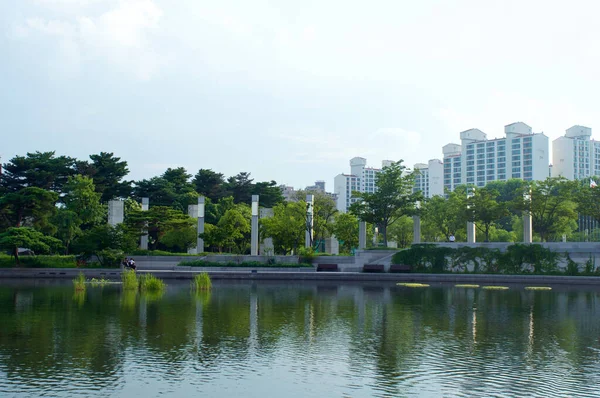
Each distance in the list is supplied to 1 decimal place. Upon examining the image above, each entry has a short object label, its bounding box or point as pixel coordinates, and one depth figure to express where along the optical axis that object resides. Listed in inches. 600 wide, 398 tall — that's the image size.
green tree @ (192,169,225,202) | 2837.1
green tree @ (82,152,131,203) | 2390.5
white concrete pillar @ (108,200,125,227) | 2054.6
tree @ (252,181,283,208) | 2780.5
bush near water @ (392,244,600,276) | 1616.6
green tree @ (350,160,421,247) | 1908.2
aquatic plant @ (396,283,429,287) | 1405.0
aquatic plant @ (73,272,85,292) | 1198.8
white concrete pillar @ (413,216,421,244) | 1920.5
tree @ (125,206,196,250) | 1915.6
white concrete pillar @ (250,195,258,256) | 1943.9
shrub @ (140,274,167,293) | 1202.4
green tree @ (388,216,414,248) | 2512.3
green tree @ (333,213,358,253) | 2016.5
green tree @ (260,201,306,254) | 1936.5
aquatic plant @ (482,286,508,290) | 1338.6
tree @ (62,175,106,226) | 2048.5
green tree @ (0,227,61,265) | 1569.9
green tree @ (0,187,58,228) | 1744.6
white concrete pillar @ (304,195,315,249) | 1985.7
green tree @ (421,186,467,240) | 2088.2
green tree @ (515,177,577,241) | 1776.6
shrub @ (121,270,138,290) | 1208.8
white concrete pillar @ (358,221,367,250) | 1939.6
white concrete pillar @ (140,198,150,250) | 1983.0
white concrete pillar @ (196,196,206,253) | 1993.1
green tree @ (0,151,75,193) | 2239.2
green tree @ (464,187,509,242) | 1859.0
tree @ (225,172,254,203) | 2891.2
